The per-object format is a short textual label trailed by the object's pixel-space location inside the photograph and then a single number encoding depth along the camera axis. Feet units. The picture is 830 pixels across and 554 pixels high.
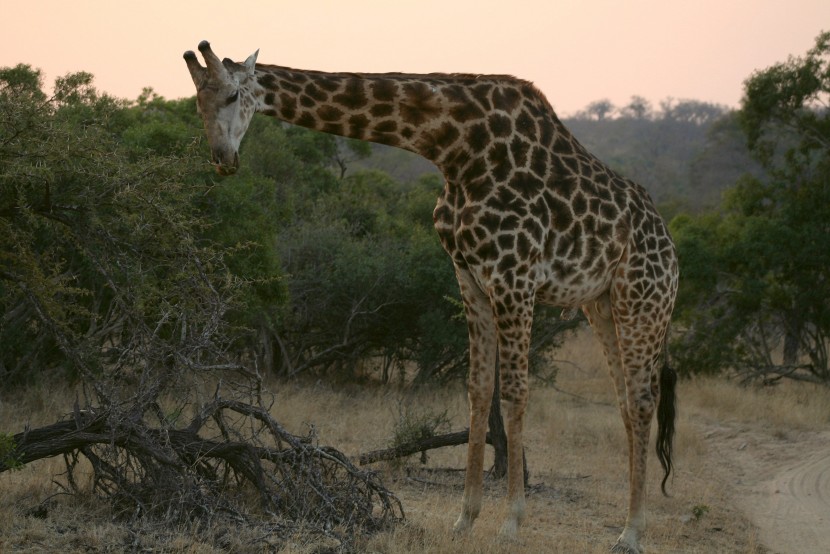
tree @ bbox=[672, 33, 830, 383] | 102.68
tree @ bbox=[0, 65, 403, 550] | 42.06
